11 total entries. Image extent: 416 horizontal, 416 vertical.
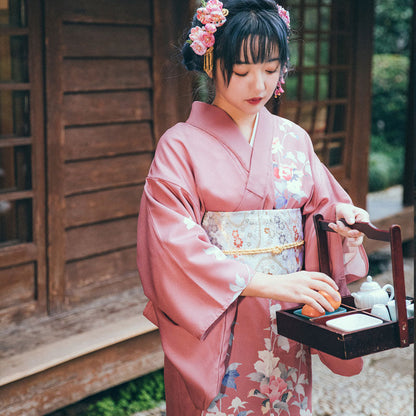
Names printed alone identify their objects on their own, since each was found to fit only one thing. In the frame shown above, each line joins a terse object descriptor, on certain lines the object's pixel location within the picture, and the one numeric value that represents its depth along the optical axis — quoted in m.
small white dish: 1.93
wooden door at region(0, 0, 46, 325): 3.94
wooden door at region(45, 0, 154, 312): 4.15
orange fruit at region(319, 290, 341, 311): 2.00
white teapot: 2.09
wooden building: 3.88
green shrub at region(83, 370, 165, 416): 4.04
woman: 2.03
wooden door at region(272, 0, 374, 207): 5.96
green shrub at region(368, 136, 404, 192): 11.49
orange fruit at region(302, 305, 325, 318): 2.00
